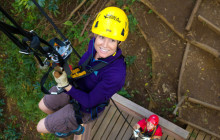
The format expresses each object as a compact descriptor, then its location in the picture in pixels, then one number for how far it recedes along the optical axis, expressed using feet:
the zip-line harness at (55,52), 5.30
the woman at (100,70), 7.30
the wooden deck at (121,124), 14.44
